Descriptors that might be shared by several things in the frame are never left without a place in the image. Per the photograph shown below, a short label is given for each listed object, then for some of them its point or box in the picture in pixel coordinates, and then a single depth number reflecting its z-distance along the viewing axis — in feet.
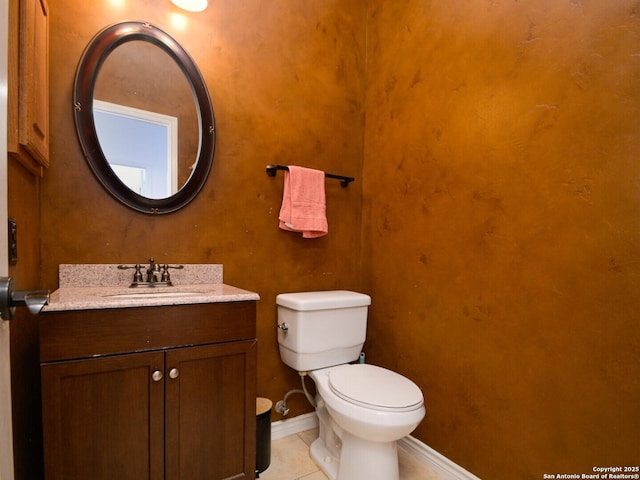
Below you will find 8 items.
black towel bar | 5.81
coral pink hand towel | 5.86
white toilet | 4.21
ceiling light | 5.04
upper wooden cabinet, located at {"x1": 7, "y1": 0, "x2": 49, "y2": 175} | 3.03
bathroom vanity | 3.42
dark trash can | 5.10
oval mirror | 4.63
